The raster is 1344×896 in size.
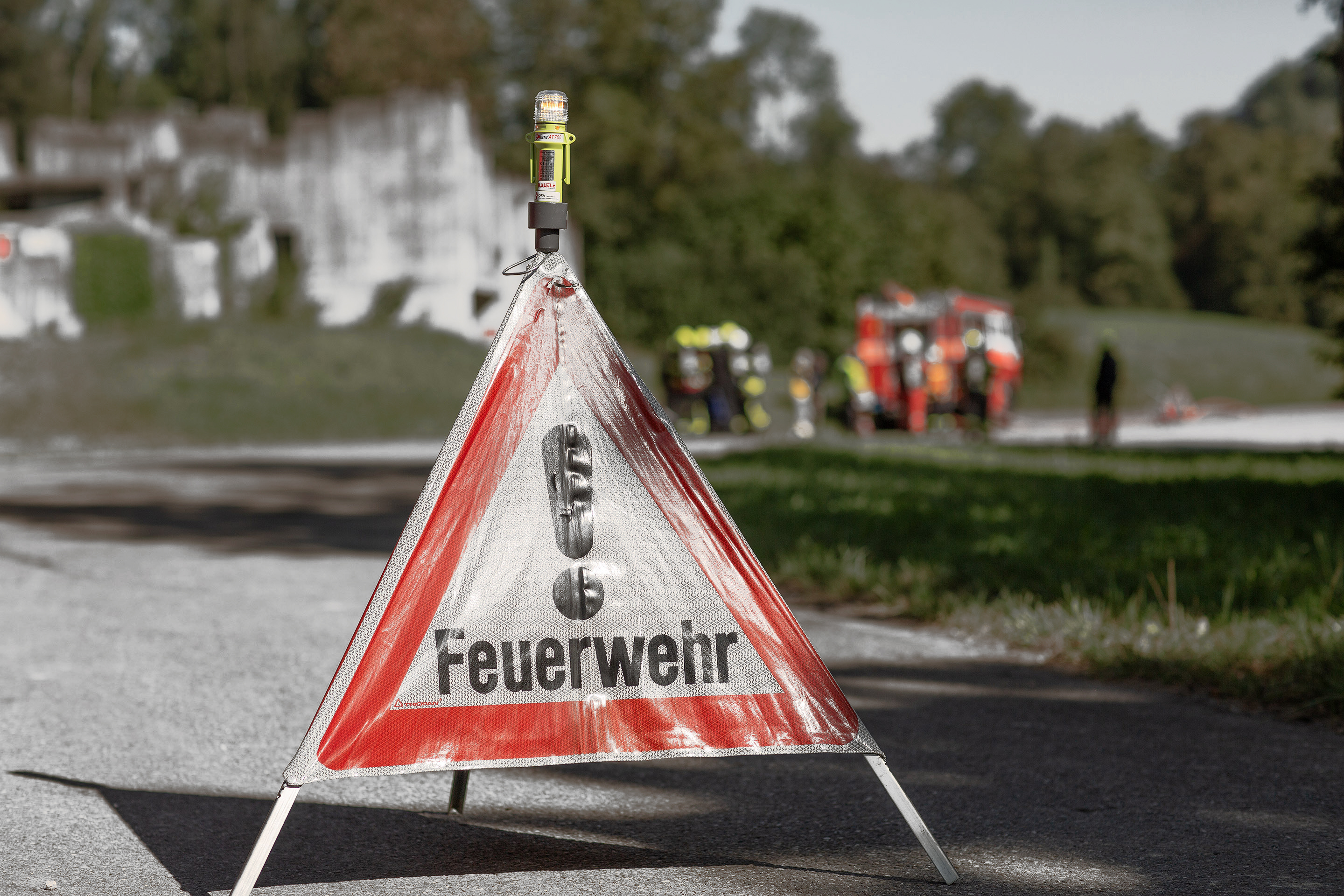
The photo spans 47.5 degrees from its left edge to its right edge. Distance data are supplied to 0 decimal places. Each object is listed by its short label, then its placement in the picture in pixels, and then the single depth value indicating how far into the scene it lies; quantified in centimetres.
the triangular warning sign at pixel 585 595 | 372
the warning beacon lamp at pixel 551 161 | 390
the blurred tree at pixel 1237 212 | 8544
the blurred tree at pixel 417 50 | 5894
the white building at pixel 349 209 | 4303
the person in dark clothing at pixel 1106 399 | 2528
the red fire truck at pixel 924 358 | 2794
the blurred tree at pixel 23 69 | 7138
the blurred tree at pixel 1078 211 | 8812
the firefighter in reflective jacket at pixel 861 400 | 2698
